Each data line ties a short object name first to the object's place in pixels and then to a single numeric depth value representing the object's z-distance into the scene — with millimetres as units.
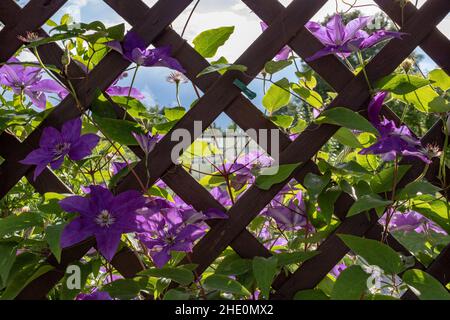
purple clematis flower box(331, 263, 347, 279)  1158
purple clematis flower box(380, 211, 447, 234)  1064
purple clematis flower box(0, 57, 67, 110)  1041
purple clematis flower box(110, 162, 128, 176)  1069
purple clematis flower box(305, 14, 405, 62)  957
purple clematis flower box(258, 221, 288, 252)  1252
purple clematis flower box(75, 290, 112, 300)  927
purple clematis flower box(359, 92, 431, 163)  955
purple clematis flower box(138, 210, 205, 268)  926
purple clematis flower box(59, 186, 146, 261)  872
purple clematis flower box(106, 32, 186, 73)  938
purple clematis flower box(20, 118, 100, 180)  924
